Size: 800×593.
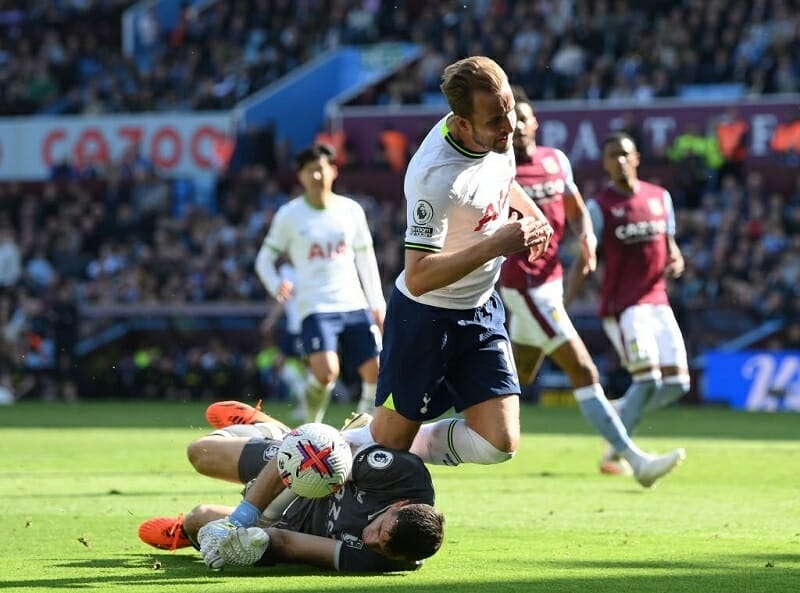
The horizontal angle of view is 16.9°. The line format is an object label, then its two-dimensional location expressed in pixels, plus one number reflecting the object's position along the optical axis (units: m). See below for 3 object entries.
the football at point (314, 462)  12.13
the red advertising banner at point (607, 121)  44.95
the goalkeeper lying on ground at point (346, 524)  11.80
